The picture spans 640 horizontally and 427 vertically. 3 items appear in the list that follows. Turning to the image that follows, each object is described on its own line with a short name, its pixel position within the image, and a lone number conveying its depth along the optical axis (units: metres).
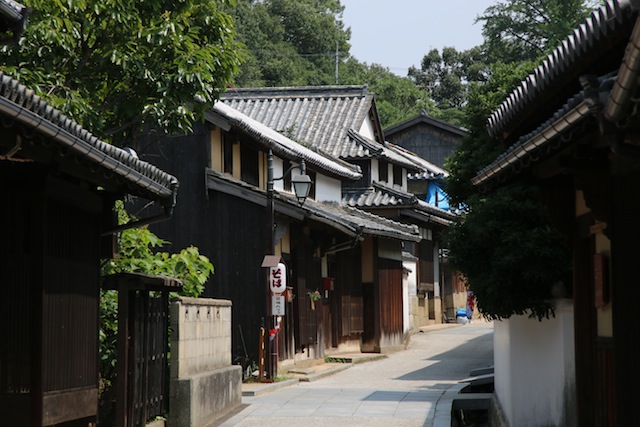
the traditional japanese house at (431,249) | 47.75
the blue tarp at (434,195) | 55.53
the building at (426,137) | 62.88
